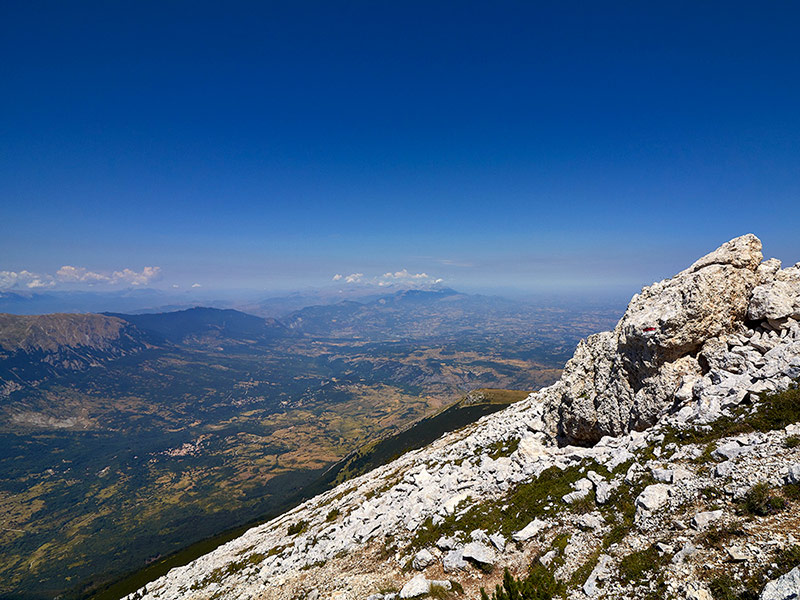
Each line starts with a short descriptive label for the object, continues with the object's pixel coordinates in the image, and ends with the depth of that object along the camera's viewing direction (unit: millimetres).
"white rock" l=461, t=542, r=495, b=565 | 16766
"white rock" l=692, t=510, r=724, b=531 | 12133
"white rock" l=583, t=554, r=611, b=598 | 12094
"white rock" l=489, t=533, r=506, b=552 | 17172
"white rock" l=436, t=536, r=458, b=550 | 19092
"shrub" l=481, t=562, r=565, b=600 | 12492
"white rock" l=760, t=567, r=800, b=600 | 8273
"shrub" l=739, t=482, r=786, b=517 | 11422
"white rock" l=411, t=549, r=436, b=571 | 18703
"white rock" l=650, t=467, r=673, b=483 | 15125
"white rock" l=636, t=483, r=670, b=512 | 14172
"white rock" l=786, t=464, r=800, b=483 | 11773
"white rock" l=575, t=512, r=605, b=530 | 15164
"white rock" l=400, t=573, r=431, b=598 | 16344
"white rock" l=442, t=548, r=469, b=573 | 17344
